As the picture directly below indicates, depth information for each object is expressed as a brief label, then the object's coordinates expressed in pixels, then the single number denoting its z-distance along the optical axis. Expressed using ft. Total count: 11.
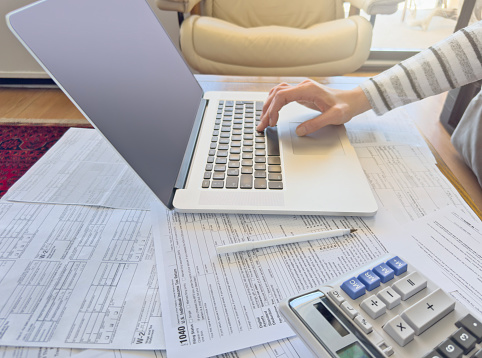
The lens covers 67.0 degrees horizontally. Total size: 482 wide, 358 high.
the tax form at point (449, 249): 1.15
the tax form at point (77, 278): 1.01
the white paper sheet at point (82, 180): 1.52
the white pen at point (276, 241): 1.26
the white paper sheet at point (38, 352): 0.96
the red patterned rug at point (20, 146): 4.38
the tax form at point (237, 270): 1.01
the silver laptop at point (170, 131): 1.22
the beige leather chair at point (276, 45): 4.16
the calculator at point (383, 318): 0.88
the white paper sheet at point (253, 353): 0.96
